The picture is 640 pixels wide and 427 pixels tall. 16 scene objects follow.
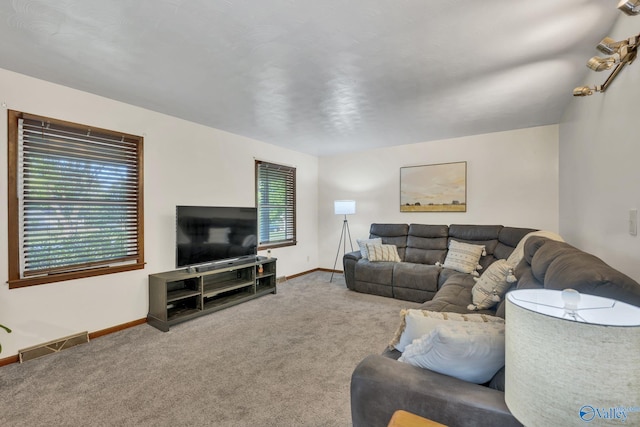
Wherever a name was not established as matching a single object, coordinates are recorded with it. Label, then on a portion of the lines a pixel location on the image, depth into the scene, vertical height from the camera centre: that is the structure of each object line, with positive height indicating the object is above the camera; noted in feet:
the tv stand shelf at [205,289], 10.40 -3.24
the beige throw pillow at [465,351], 3.67 -1.81
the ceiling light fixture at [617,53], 4.74 +2.67
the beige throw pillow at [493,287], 7.84 -2.12
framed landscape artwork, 15.38 +1.25
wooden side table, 3.02 -2.23
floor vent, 8.09 -3.97
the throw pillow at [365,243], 15.55 -1.80
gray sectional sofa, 3.26 -2.19
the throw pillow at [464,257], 12.75 -2.13
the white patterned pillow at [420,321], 4.52 -1.74
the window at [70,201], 8.13 +0.33
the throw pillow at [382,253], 15.08 -2.23
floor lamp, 16.90 +0.21
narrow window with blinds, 15.89 +0.41
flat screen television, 11.23 -0.99
